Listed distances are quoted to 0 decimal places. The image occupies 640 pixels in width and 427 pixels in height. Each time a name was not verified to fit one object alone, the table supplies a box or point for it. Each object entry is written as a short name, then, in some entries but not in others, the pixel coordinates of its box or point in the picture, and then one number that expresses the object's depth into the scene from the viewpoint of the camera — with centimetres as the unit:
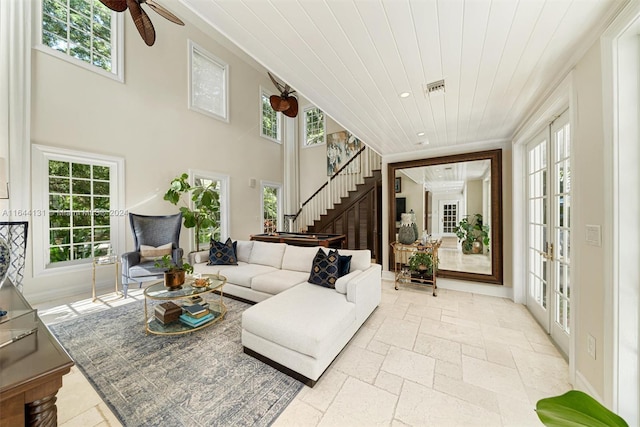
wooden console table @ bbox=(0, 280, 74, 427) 70
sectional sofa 185
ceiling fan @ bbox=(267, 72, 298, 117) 446
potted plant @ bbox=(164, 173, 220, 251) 457
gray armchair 351
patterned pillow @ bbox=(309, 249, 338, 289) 279
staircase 605
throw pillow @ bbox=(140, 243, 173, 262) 382
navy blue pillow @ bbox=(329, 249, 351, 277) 291
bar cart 389
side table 361
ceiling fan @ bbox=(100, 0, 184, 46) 243
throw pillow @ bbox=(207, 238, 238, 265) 389
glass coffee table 243
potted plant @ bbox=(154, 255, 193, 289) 264
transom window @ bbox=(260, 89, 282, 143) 704
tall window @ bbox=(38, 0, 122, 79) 358
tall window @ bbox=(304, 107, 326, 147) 767
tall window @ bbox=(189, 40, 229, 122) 528
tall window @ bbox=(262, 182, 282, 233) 712
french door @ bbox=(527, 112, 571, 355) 225
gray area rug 158
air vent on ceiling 215
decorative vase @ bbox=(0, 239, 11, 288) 131
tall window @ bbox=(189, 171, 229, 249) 561
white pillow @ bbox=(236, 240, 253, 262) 421
